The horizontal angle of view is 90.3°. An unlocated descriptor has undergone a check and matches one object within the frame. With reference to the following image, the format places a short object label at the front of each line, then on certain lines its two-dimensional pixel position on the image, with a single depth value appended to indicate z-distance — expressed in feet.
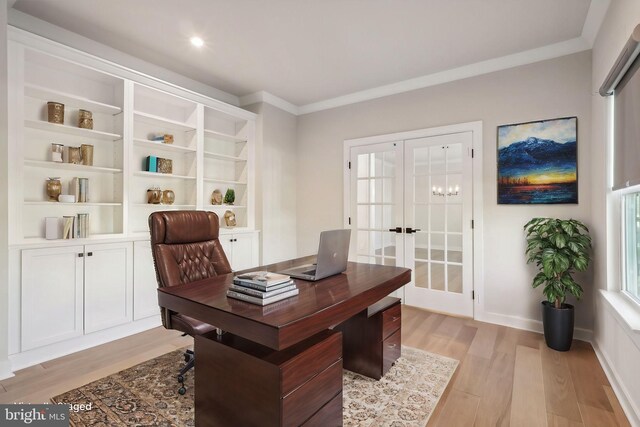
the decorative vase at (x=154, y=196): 10.82
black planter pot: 8.30
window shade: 5.77
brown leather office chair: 6.50
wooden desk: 4.03
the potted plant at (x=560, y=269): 8.25
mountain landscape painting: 9.32
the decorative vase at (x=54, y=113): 8.48
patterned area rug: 5.64
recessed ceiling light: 9.29
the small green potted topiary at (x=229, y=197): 13.26
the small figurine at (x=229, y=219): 13.21
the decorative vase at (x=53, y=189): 8.61
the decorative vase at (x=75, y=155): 8.90
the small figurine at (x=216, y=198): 12.94
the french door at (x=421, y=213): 11.18
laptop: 5.83
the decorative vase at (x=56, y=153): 8.59
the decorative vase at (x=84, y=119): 9.07
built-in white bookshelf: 8.36
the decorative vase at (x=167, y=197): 11.09
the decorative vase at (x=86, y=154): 9.11
